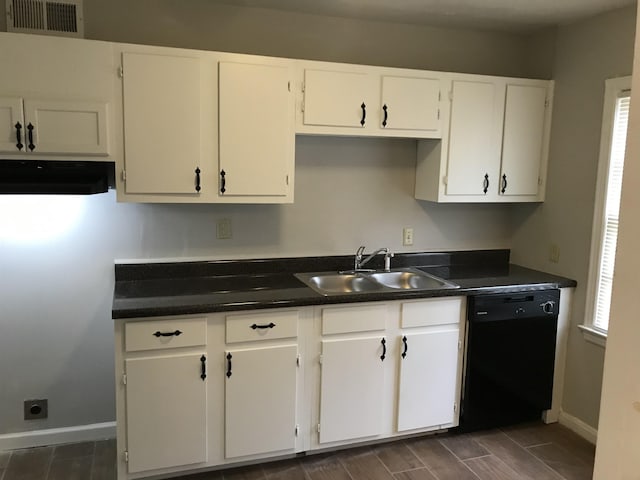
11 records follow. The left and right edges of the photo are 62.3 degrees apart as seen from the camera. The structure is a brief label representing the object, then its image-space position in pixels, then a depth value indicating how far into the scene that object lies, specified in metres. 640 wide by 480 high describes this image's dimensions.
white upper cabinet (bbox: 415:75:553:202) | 3.21
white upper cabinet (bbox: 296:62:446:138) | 2.88
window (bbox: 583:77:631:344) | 2.95
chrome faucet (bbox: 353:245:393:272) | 3.29
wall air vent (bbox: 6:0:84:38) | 2.49
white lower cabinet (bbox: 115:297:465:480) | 2.49
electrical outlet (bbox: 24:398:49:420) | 2.94
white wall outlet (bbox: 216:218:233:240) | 3.12
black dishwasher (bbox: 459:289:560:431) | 3.03
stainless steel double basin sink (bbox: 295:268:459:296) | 3.15
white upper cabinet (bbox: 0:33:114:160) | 2.39
